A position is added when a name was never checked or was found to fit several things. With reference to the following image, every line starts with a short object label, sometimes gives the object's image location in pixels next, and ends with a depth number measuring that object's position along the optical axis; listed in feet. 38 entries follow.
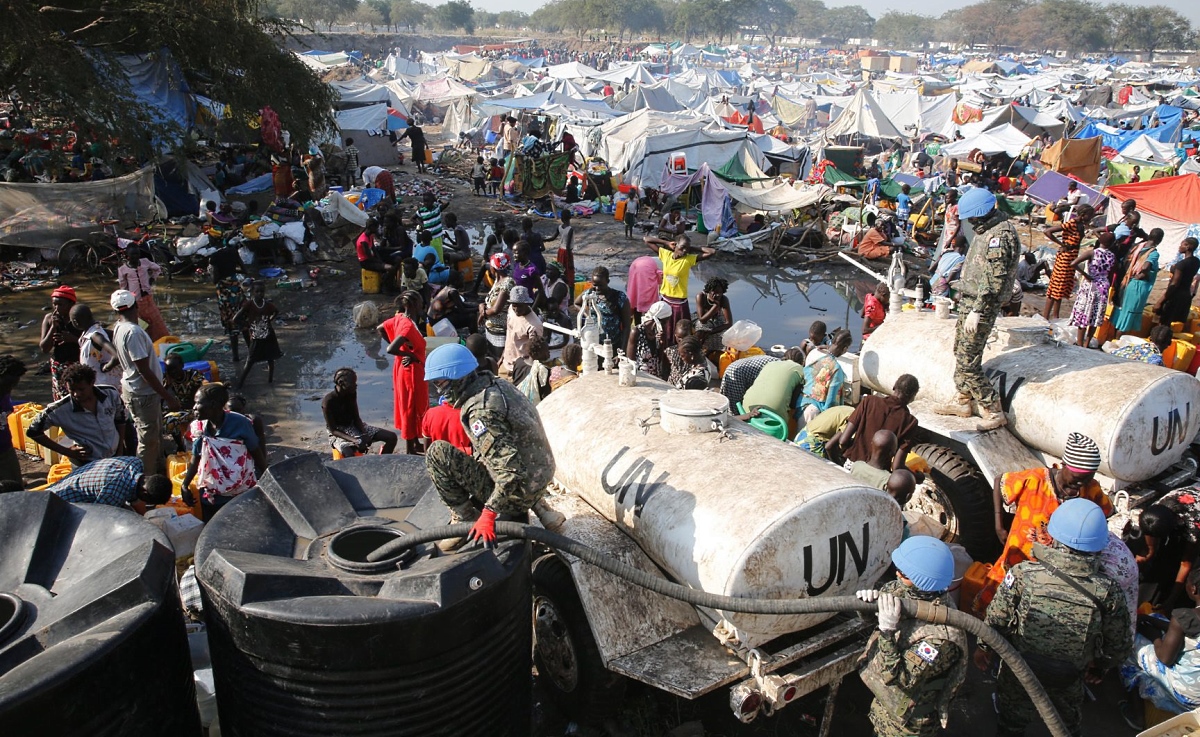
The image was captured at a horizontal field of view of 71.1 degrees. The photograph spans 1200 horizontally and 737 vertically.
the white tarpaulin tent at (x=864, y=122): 97.35
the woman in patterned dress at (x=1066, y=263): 38.04
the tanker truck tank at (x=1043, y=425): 18.80
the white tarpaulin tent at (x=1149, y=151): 87.10
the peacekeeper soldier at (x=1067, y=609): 13.57
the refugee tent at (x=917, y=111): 110.01
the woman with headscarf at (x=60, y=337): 23.53
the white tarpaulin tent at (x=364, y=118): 79.56
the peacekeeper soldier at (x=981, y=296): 19.89
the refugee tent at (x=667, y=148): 67.21
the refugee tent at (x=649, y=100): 109.09
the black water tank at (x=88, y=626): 10.01
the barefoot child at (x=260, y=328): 30.37
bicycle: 43.90
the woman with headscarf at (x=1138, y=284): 33.06
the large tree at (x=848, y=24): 497.46
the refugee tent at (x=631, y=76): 139.44
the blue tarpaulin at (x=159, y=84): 52.80
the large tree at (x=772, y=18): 458.91
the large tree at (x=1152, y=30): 313.73
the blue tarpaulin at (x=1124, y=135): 93.61
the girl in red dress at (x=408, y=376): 23.86
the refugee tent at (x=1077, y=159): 81.51
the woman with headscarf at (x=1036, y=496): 16.39
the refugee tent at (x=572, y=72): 144.15
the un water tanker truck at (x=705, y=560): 13.65
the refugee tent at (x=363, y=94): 86.48
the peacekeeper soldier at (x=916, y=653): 12.42
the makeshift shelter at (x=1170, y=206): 48.06
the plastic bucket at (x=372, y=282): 43.37
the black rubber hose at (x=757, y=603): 12.26
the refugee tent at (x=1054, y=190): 61.93
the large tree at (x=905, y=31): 487.20
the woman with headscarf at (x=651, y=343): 27.78
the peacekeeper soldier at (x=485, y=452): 13.57
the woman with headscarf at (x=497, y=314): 30.17
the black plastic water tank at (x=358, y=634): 11.40
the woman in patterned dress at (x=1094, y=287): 33.28
